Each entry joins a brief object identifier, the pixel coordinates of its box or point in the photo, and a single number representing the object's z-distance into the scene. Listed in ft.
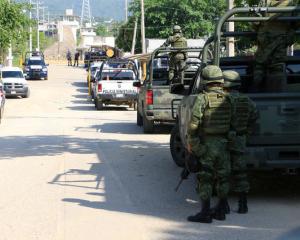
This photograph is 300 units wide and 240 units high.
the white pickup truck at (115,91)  84.78
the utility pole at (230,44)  63.85
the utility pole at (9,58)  186.18
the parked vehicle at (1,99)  73.00
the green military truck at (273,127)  25.77
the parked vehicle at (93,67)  128.77
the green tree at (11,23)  108.17
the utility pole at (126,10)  249.12
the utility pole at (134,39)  215.08
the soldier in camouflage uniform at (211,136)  23.72
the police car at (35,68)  171.73
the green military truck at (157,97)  51.84
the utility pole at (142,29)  159.63
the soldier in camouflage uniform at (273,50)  29.32
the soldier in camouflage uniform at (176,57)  52.03
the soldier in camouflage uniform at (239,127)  24.35
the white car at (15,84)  112.68
